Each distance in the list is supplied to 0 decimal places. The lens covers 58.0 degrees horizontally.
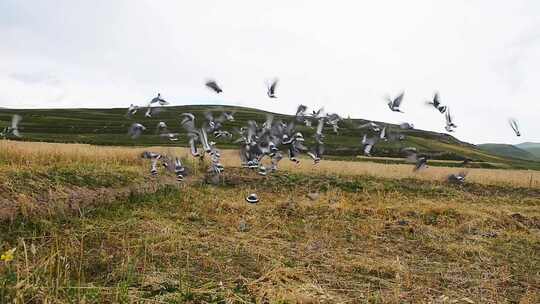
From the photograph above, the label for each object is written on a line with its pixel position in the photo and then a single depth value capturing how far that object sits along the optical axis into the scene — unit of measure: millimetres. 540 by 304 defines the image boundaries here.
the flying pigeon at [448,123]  12152
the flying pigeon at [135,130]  12305
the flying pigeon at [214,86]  12273
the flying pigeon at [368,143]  13828
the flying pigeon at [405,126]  13184
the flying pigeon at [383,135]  13406
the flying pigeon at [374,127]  14539
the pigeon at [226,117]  14251
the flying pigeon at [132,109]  13571
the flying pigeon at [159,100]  13008
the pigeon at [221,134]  13943
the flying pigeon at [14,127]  11838
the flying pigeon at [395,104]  12117
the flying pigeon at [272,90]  12592
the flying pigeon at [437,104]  12125
